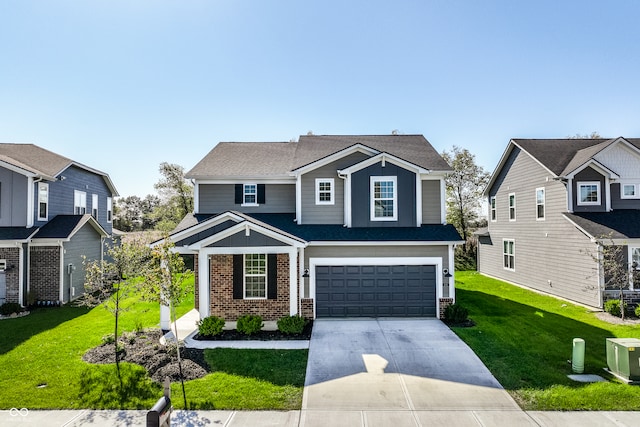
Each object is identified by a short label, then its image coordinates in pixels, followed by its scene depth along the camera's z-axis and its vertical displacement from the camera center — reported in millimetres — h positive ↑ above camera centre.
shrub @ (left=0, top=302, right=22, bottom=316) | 13888 -3371
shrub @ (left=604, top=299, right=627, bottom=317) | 13406 -3369
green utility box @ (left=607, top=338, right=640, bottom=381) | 7770 -3166
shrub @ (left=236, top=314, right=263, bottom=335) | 10985 -3257
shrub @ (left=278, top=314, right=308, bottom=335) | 10992 -3276
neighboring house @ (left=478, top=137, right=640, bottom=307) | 14727 +623
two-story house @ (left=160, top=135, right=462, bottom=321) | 11641 -450
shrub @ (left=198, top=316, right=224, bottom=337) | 10789 -3246
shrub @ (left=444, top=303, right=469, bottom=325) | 12156 -3271
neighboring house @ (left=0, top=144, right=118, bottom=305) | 14688 -252
